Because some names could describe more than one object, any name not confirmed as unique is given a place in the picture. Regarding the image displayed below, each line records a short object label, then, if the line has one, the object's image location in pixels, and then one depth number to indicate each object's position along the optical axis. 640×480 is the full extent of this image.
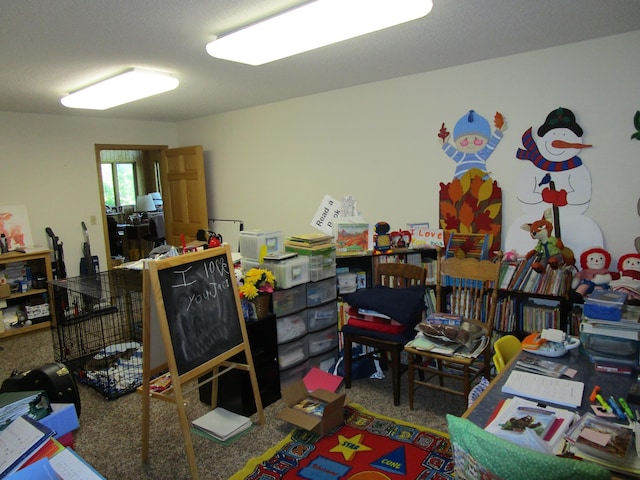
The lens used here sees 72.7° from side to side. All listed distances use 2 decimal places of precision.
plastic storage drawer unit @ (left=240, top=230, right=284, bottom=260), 3.14
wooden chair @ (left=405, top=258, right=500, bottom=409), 2.81
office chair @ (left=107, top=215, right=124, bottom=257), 7.31
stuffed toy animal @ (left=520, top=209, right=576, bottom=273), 3.03
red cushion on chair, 2.97
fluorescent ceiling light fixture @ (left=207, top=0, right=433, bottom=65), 1.97
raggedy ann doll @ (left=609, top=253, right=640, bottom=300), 2.67
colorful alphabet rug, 2.26
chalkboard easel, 2.22
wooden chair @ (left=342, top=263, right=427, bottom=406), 2.90
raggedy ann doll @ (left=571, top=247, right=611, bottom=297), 2.89
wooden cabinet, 4.59
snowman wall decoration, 3.06
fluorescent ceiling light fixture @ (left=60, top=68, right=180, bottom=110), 3.23
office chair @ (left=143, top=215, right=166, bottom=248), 7.46
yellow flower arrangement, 2.89
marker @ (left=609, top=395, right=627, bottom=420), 1.43
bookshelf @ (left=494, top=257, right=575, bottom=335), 2.99
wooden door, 5.59
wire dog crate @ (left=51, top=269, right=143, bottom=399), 3.43
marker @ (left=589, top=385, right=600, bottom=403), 1.55
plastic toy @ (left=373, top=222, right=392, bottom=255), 3.54
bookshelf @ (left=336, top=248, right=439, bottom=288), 3.49
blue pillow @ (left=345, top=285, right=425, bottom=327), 2.95
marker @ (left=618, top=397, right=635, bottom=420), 1.43
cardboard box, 2.58
